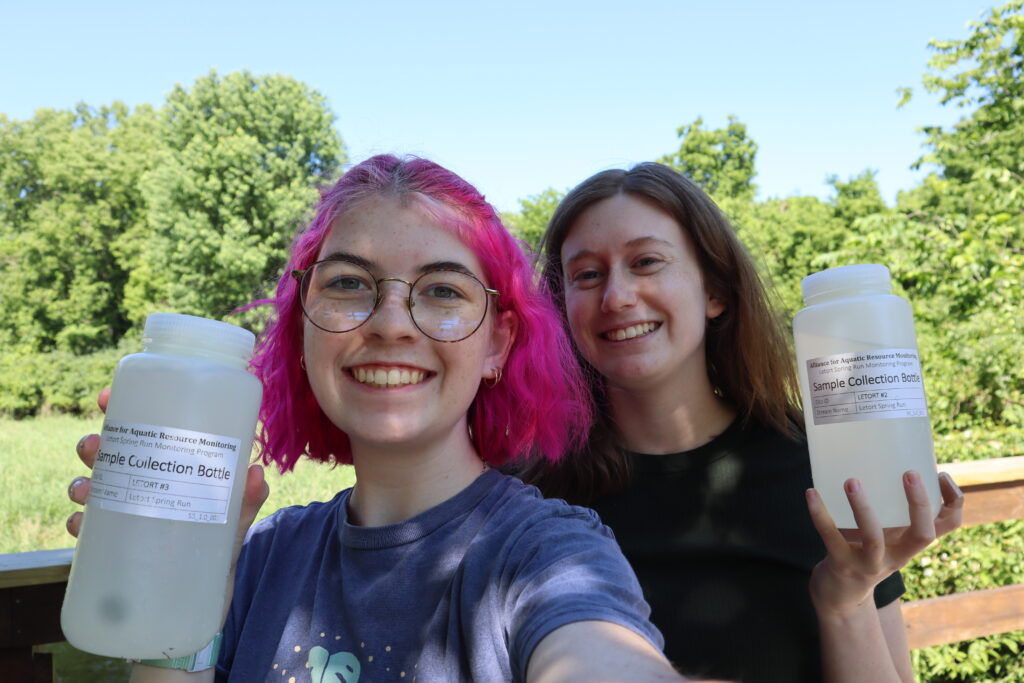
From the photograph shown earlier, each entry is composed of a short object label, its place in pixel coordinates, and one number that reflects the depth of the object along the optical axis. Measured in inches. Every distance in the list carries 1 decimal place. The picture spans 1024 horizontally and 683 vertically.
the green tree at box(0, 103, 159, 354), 1142.3
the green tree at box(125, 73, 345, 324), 1083.9
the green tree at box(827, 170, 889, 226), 907.3
